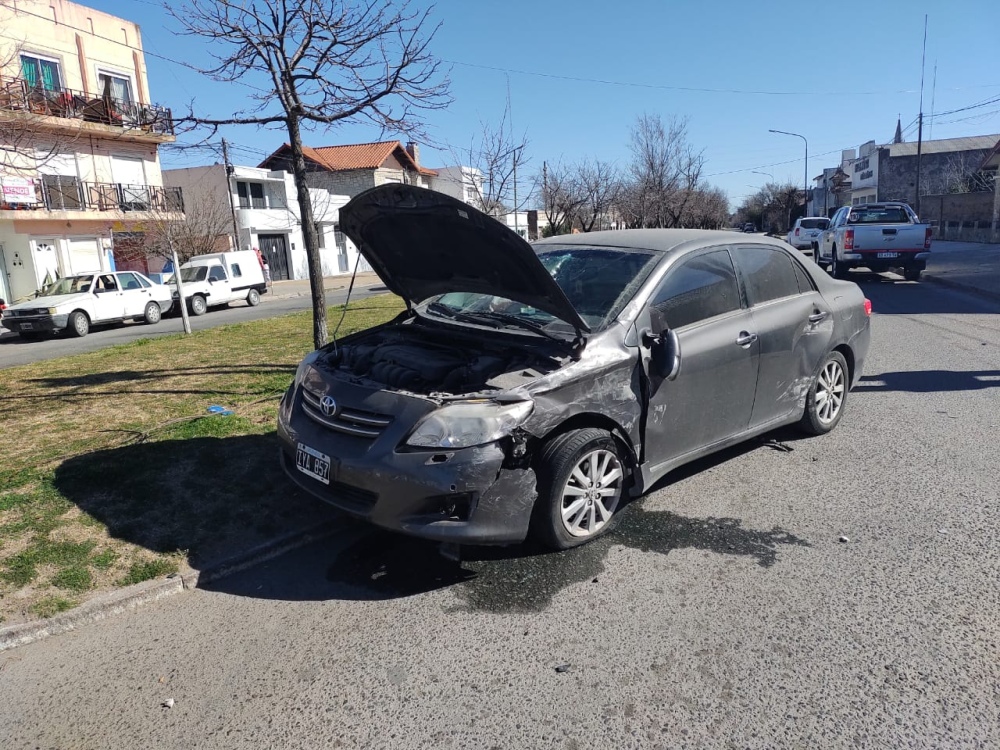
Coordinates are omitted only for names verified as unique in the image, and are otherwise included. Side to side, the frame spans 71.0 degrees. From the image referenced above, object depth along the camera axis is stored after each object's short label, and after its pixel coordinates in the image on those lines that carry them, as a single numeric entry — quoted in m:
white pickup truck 17.22
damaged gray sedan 3.60
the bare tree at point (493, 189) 19.00
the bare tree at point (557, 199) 30.47
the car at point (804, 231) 32.79
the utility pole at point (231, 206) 35.47
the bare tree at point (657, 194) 29.21
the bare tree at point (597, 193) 31.81
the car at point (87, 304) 17.23
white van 22.45
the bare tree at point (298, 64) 7.23
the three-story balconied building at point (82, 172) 24.94
